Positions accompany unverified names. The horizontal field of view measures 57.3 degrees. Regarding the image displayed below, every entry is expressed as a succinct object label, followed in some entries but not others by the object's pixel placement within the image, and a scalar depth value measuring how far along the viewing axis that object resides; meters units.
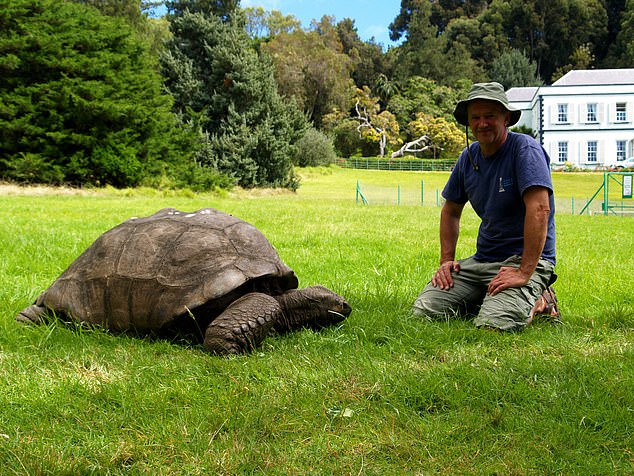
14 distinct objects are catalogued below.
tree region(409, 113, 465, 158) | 55.66
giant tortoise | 3.54
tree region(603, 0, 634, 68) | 72.62
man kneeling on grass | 4.04
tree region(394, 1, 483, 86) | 69.25
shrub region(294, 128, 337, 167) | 46.22
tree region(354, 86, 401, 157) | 56.97
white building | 50.22
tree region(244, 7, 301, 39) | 66.25
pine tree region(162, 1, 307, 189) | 28.53
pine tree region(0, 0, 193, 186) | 20.12
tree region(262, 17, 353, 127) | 49.25
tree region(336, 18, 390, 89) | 70.31
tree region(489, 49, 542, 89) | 75.69
